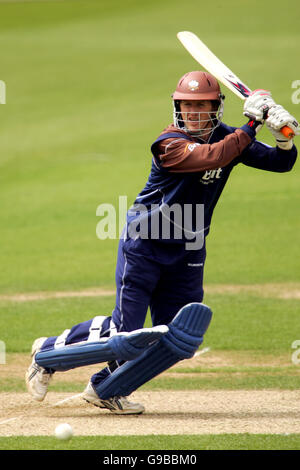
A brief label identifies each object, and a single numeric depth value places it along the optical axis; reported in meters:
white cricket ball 9.24
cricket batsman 9.94
